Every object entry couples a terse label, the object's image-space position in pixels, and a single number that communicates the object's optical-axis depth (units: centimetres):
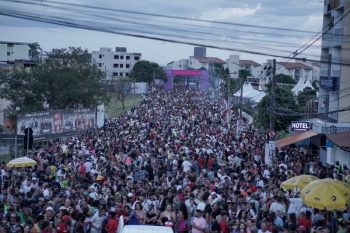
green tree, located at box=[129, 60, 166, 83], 13000
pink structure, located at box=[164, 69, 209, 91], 14151
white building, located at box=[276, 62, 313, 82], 15288
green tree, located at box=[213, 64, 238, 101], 7994
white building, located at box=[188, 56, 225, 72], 18838
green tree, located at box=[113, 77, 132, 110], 8700
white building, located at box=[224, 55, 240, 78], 16788
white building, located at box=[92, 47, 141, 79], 16011
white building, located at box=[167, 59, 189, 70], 19618
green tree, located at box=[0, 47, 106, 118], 4762
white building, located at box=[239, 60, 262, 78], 17345
